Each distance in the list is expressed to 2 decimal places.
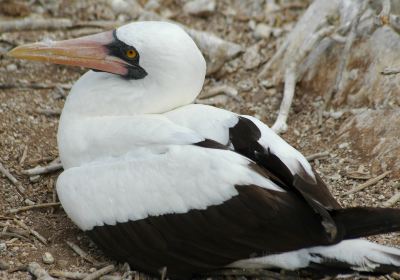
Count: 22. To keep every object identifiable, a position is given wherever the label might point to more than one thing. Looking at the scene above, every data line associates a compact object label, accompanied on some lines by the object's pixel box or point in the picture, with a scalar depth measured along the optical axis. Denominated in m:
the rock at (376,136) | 11.37
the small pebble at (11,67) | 13.87
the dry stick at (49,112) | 12.68
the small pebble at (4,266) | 9.18
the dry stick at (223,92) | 13.57
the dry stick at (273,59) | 13.87
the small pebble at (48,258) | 9.34
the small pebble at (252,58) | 14.30
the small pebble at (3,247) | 9.54
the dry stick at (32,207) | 10.30
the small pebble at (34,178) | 11.17
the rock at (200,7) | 15.87
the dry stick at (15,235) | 9.77
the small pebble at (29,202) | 10.63
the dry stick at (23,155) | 11.45
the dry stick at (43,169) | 11.18
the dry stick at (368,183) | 10.97
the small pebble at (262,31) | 15.05
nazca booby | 8.60
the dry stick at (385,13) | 11.30
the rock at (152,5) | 15.96
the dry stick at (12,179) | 10.87
